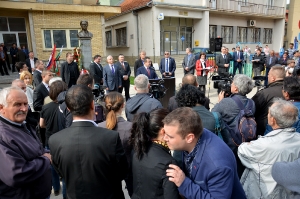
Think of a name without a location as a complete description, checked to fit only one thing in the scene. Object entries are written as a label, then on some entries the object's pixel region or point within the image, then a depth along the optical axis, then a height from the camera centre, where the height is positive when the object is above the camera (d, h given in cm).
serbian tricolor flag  838 +8
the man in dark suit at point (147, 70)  632 -25
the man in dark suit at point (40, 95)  367 -54
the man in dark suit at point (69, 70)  657 -24
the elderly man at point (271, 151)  168 -72
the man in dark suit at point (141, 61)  750 +2
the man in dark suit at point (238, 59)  1057 +4
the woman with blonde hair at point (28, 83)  417 -39
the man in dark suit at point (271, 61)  952 -7
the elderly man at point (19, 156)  155 -69
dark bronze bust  807 +114
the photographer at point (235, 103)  246 -50
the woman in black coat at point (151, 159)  142 -66
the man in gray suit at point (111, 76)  636 -41
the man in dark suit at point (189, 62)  815 -5
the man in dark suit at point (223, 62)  852 -7
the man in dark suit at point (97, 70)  673 -24
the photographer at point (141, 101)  286 -52
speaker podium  639 -81
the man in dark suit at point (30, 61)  919 +8
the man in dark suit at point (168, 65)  779 -14
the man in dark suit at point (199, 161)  129 -61
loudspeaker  1573 +117
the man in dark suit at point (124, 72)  693 -34
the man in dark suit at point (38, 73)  553 -25
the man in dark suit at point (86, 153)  159 -67
